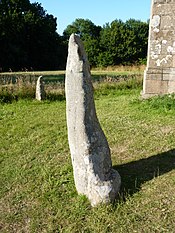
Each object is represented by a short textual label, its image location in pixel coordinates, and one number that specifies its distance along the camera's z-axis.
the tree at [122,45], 42.09
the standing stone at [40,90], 9.05
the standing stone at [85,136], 2.84
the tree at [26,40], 36.72
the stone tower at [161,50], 6.80
